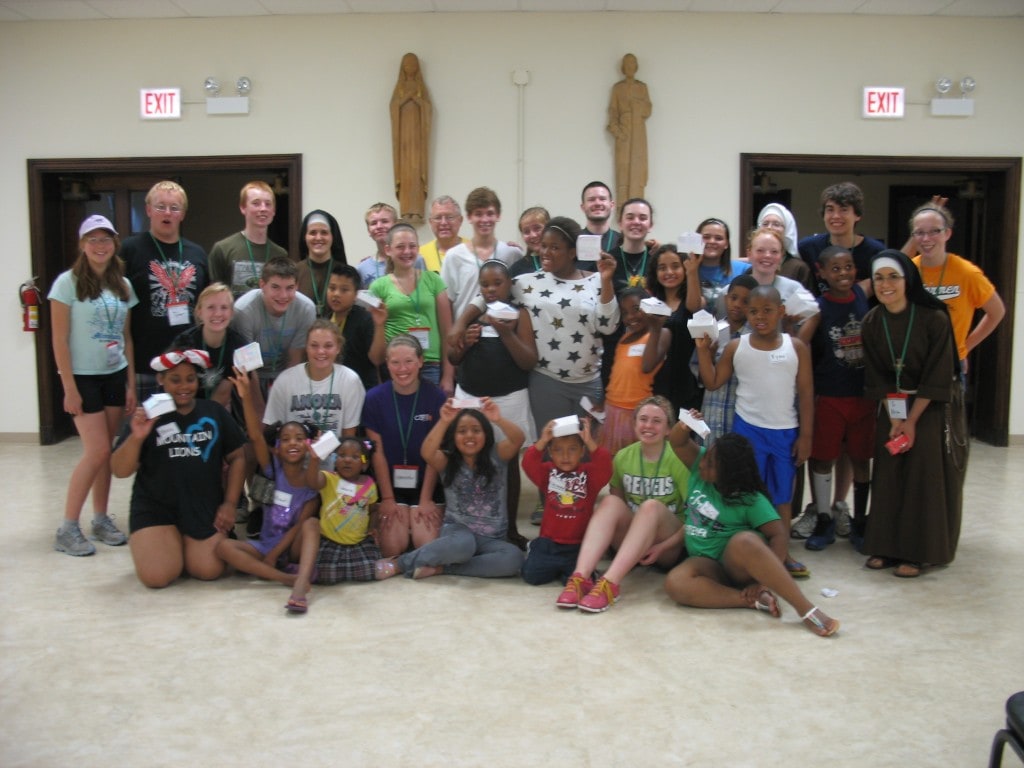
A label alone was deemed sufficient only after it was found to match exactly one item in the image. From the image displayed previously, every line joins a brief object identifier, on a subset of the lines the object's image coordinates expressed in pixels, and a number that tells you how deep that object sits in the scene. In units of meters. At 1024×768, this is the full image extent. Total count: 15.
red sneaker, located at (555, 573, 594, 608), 3.60
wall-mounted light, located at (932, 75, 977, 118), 6.98
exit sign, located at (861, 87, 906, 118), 6.96
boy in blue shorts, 4.05
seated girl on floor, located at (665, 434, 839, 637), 3.53
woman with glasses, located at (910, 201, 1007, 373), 4.32
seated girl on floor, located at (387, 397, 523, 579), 3.95
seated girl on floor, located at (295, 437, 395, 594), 3.90
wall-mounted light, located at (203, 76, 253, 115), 6.97
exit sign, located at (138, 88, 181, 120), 7.02
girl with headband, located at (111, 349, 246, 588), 3.86
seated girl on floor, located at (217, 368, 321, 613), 3.88
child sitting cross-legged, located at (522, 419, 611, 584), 3.87
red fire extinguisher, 7.22
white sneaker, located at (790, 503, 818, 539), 4.62
